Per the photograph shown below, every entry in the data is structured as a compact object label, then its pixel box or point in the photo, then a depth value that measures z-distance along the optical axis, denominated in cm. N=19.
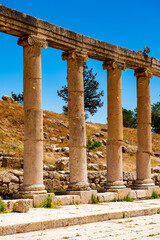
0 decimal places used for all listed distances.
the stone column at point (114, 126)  2231
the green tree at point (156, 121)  7875
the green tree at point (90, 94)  5803
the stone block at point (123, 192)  2165
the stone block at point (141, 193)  2303
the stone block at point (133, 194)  2252
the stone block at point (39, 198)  1712
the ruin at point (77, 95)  1828
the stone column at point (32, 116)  1805
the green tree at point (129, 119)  8441
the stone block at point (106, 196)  2061
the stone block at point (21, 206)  1478
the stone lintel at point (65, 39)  1806
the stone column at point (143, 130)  2480
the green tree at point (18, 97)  7286
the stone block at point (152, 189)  2398
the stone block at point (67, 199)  1816
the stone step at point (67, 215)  1161
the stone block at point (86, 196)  1945
